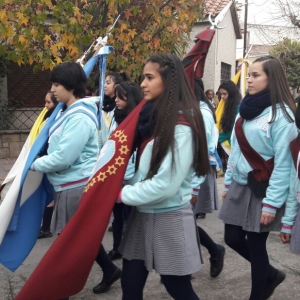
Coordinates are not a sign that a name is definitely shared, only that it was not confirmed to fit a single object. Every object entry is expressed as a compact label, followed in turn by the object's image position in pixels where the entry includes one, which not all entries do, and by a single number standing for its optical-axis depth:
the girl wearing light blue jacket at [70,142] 3.26
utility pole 24.73
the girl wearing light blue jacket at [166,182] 2.45
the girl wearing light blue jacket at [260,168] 2.98
